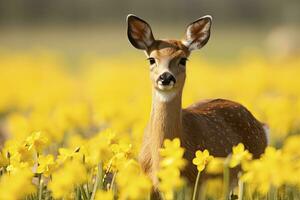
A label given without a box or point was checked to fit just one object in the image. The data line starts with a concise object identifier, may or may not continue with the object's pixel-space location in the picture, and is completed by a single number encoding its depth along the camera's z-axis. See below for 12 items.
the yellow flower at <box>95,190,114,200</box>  9.77
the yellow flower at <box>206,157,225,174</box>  10.98
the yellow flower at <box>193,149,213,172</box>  11.51
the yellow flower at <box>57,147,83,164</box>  12.45
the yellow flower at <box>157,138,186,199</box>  10.12
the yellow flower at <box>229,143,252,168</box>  11.08
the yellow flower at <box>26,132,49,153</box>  12.62
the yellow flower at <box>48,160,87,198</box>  10.38
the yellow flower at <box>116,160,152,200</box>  9.91
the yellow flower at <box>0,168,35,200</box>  9.91
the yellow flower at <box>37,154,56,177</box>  12.09
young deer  13.43
